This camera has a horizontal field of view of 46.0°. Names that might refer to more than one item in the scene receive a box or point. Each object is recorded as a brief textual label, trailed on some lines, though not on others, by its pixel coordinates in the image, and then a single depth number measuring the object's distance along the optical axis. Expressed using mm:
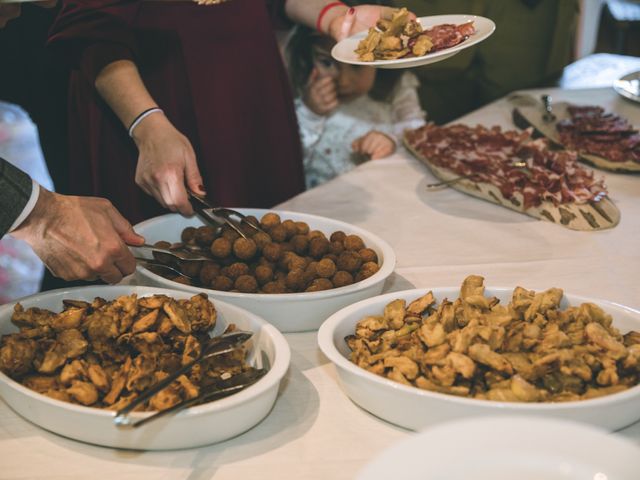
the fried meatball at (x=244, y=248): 1206
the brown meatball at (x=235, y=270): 1180
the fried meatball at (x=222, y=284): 1155
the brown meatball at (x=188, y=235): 1312
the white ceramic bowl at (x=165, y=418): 841
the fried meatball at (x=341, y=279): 1147
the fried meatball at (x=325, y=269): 1158
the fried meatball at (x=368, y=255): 1222
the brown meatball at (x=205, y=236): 1283
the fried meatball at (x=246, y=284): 1147
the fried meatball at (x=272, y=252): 1214
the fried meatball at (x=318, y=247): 1231
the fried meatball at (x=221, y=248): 1215
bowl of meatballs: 1116
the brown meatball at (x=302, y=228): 1295
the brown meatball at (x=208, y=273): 1177
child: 2299
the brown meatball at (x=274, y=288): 1143
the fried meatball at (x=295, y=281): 1147
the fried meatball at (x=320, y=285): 1135
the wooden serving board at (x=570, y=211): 1552
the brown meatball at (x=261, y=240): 1231
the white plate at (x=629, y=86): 2314
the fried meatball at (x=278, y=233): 1267
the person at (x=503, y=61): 3010
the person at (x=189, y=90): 1481
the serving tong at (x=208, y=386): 804
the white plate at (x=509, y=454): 596
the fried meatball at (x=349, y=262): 1183
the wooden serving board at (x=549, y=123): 1828
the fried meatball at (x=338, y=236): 1288
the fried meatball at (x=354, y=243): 1261
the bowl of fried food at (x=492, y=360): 854
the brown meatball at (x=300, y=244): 1246
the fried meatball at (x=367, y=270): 1178
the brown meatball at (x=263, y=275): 1171
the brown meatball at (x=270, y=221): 1301
